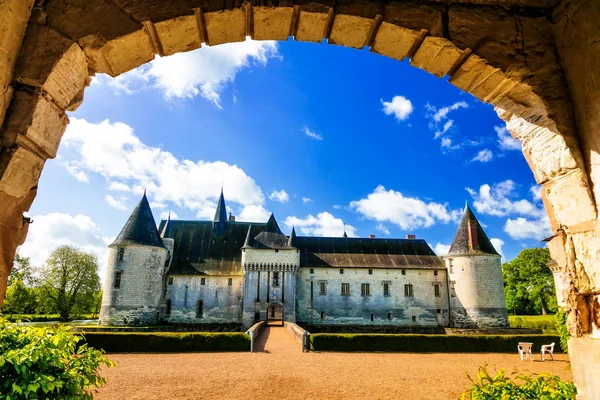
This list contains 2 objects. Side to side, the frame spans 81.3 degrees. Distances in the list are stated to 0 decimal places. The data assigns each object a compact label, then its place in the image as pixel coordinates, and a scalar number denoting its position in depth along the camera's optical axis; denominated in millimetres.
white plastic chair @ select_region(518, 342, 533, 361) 15117
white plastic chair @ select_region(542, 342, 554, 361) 14791
